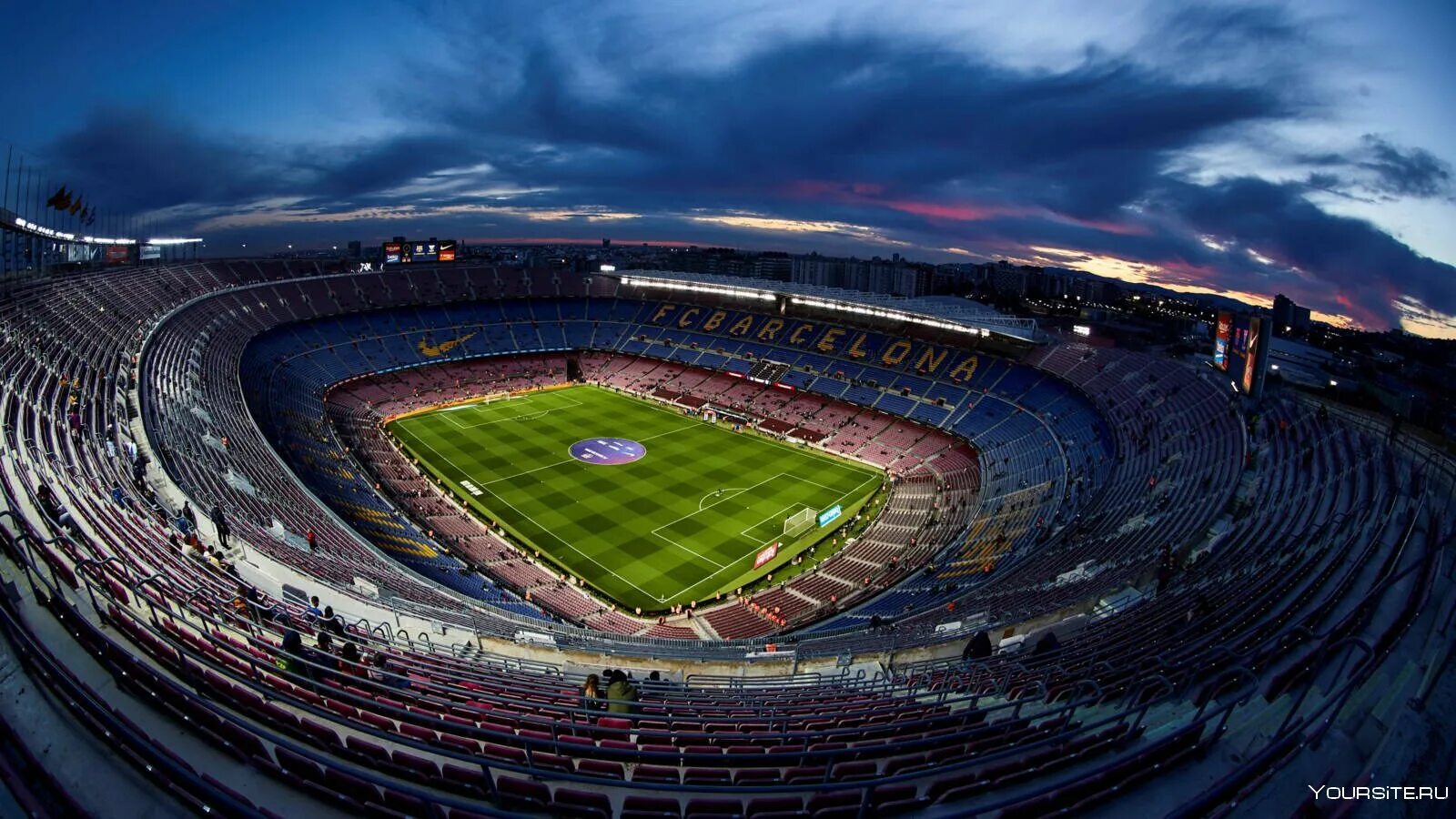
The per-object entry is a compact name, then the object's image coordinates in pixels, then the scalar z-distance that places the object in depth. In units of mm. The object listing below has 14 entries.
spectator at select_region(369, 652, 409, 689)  9991
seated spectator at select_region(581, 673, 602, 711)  10328
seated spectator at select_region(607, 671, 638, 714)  9775
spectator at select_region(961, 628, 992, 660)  13031
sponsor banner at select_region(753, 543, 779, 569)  31984
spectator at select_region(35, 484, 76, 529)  12195
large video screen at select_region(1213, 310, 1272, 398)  27094
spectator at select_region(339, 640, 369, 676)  10516
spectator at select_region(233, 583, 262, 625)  11174
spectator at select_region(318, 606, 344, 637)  11609
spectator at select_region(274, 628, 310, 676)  9297
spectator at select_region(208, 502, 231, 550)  16470
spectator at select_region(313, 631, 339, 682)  9547
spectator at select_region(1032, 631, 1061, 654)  12039
